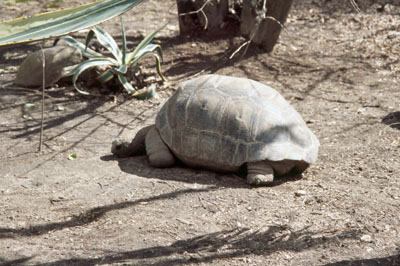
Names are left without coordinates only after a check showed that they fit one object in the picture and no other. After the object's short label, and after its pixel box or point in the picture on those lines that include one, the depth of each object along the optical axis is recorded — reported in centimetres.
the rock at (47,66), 1196
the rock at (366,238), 607
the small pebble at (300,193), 733
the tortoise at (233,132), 777
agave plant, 1141
